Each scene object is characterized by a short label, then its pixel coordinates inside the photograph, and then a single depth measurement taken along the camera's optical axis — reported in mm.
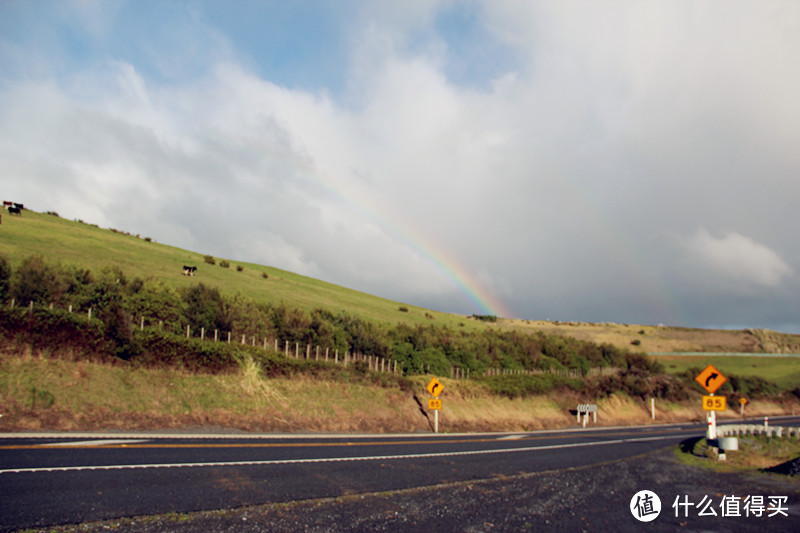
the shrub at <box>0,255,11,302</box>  29003
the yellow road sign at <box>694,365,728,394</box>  17562
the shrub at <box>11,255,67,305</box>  27891
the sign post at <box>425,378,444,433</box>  28109
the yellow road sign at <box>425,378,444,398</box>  28056
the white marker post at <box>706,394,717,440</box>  18781
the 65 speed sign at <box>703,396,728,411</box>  18141
